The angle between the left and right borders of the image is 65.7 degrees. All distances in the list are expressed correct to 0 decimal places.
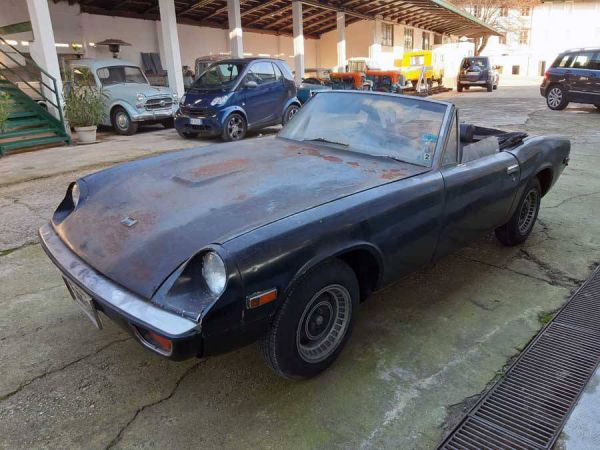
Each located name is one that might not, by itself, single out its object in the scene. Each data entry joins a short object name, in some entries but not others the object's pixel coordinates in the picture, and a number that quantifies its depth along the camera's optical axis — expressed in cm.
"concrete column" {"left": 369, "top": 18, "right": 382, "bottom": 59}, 2400
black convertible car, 194
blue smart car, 970
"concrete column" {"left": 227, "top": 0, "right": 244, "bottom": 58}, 1520
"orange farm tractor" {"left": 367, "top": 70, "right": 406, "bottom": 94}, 1841
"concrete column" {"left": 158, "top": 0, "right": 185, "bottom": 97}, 1277
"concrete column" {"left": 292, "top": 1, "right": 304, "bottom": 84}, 1791
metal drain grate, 212
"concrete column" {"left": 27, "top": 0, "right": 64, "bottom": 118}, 949
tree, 4038
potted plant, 994
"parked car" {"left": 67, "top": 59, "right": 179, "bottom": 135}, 1115
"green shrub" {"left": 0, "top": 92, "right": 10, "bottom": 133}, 882
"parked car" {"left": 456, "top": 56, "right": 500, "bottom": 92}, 2494
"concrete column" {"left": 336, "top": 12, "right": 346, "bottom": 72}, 2094
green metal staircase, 952
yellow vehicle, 2123
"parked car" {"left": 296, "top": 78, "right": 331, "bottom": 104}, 1297
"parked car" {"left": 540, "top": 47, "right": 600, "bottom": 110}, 1330
